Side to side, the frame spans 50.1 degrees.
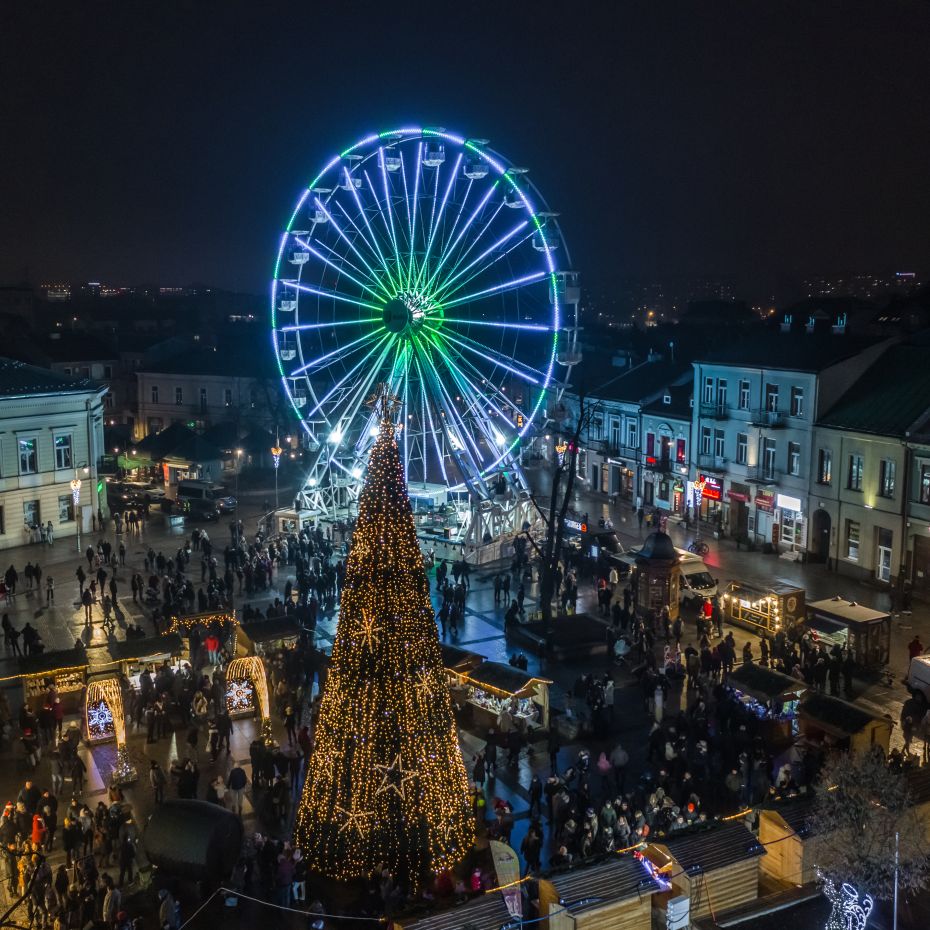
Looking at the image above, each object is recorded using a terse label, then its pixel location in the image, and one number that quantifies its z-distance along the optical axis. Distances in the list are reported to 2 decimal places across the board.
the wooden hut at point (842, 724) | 20.69
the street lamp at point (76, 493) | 44.64
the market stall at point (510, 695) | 23.12
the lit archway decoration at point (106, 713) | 22.44
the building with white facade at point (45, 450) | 43.66
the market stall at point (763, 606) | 30.02
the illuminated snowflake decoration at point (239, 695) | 24.61
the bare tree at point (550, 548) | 28.98
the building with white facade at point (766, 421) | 40.44
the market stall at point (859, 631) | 27.42
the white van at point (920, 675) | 24.31
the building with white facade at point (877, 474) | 35.34
